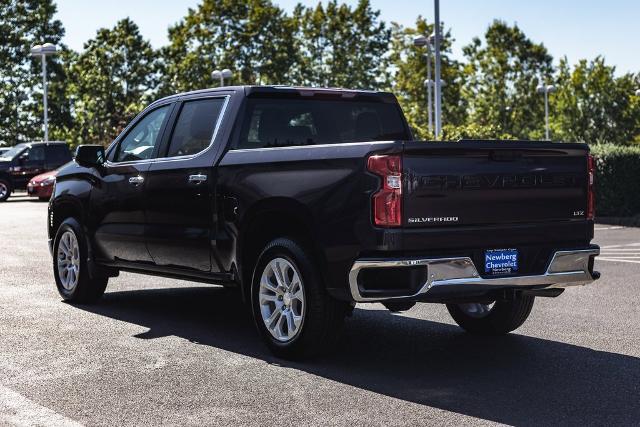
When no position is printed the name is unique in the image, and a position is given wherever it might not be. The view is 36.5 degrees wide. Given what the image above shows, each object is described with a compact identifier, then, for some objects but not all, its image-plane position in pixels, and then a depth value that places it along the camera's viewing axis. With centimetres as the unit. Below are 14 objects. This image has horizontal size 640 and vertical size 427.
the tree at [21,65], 6888
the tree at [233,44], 6900
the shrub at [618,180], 2145
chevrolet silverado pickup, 591
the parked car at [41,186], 3159
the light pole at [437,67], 2789
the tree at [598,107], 5850
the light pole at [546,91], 6048
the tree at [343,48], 7262
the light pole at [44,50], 4325
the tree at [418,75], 6731
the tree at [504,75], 6750
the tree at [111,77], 6938
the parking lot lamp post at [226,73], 4797
